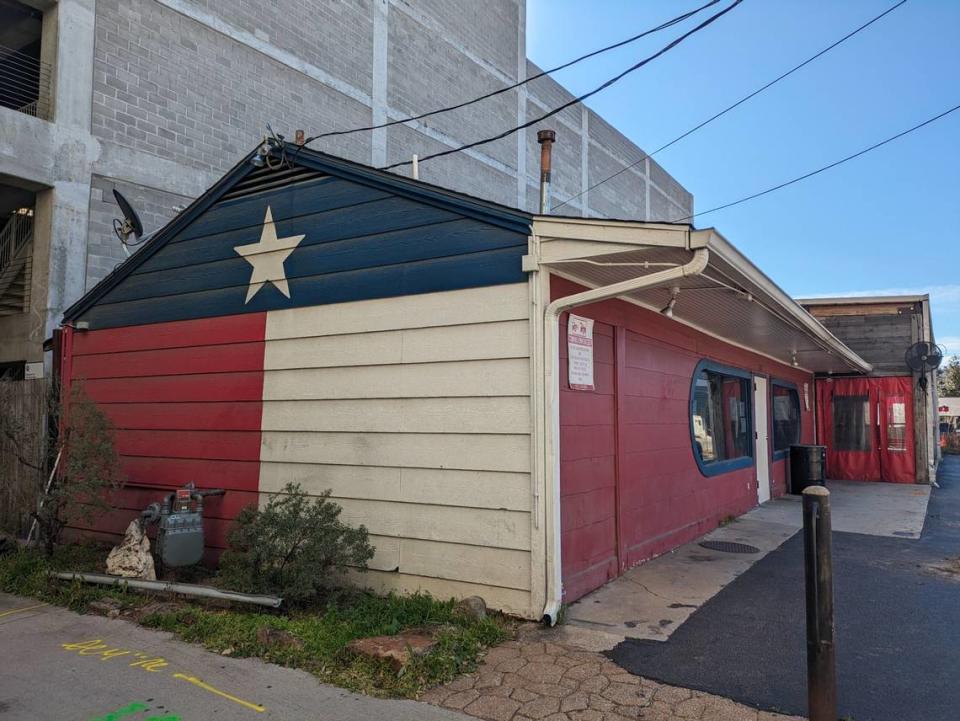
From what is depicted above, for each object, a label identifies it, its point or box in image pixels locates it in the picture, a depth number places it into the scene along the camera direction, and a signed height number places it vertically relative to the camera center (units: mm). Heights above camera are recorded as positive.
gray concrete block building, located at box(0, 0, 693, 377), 9906 +5775
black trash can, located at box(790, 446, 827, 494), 12086 -816
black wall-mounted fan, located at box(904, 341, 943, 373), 14031 +1363
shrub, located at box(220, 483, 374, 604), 4836 -941
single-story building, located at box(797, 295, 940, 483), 14500 +525
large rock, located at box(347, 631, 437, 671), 3844 -1330
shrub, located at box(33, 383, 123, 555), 6195 -537
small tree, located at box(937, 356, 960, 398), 40906 +2644
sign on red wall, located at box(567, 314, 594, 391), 5242 +540
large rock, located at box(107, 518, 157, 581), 5707 -1185
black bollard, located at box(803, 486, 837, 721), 2834 -784
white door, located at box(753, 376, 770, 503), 10844 -283
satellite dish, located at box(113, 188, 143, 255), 8070 +2396
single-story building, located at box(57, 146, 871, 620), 4770 +474
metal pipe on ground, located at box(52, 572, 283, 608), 4809 -1307
